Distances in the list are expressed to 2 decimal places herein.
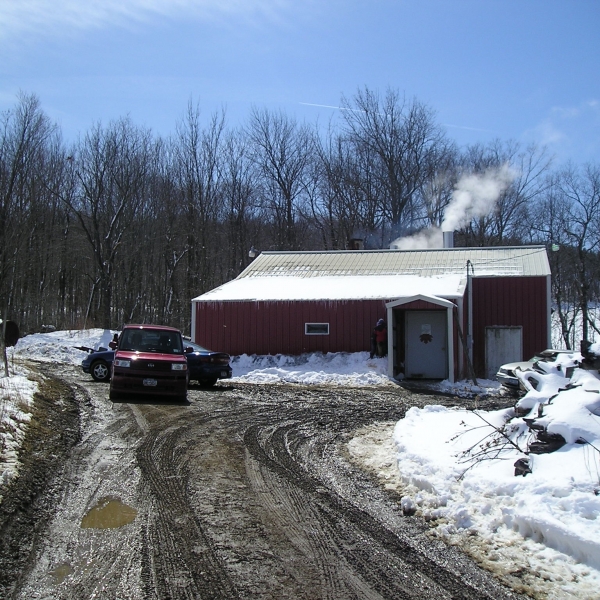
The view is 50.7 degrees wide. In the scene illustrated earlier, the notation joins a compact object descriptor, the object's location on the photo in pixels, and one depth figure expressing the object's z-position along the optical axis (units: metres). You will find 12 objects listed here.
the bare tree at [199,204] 42.47
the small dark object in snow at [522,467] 6.42
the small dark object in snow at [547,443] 6.61
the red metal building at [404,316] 21.75
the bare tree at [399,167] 42.38
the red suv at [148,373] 13.75
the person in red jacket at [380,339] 21.53
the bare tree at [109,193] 38.94
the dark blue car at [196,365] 17.66
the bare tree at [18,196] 34.62
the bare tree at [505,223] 41.78
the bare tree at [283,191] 43.78
